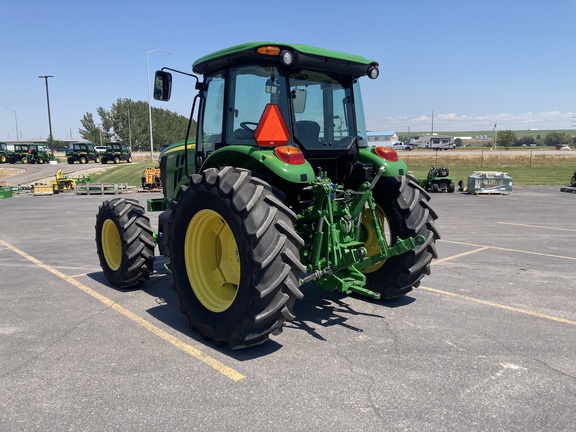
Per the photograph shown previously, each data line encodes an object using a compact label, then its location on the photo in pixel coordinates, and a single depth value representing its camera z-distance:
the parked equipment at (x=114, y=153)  46.04
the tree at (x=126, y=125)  87.88
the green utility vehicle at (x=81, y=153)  46.00
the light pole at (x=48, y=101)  53.61
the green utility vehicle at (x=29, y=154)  47.16
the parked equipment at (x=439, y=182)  21.36
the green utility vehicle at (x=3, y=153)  47.00
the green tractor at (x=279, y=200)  3.76
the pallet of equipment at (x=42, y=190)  22.97
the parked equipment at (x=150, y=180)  24.06
